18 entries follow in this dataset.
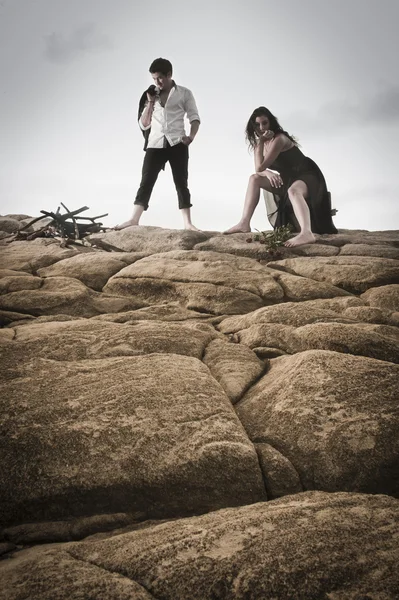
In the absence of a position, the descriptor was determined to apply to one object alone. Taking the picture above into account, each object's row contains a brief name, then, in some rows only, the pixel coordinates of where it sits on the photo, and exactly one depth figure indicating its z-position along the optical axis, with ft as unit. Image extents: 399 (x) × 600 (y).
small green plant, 33.30
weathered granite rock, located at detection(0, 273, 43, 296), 25.80
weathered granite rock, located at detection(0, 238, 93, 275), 31.24
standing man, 40.27
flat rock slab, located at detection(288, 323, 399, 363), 15.35
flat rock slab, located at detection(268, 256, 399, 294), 25.90
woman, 36.11
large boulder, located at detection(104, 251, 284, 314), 24.47
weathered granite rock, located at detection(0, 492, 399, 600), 6.63
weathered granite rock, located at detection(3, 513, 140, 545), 9.13
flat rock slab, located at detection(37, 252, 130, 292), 28.58
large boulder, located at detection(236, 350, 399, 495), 10.53
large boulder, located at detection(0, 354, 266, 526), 9.80
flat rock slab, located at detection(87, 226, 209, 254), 36.63
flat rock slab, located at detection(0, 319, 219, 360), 15.51
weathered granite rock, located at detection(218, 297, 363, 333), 19.80
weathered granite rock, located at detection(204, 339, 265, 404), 14.48
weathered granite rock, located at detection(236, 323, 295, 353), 17.54
